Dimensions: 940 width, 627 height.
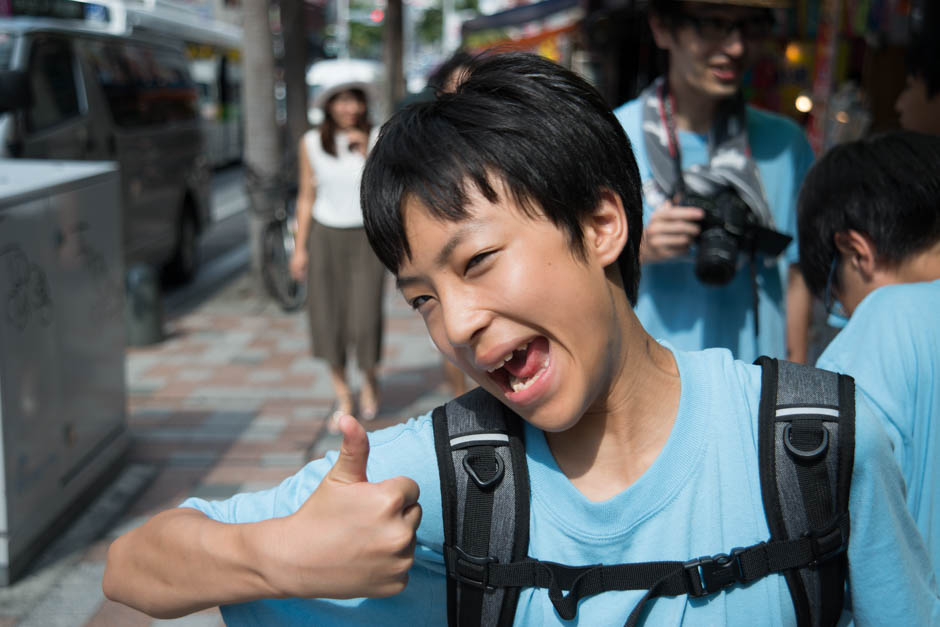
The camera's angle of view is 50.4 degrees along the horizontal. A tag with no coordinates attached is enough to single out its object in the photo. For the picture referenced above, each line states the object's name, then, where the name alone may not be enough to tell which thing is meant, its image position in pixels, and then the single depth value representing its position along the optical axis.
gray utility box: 3.65
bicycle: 8.73
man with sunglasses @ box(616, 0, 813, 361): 2.33
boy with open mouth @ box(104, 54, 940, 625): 1.17
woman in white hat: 5.20
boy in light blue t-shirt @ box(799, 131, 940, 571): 1.54
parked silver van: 7.34
